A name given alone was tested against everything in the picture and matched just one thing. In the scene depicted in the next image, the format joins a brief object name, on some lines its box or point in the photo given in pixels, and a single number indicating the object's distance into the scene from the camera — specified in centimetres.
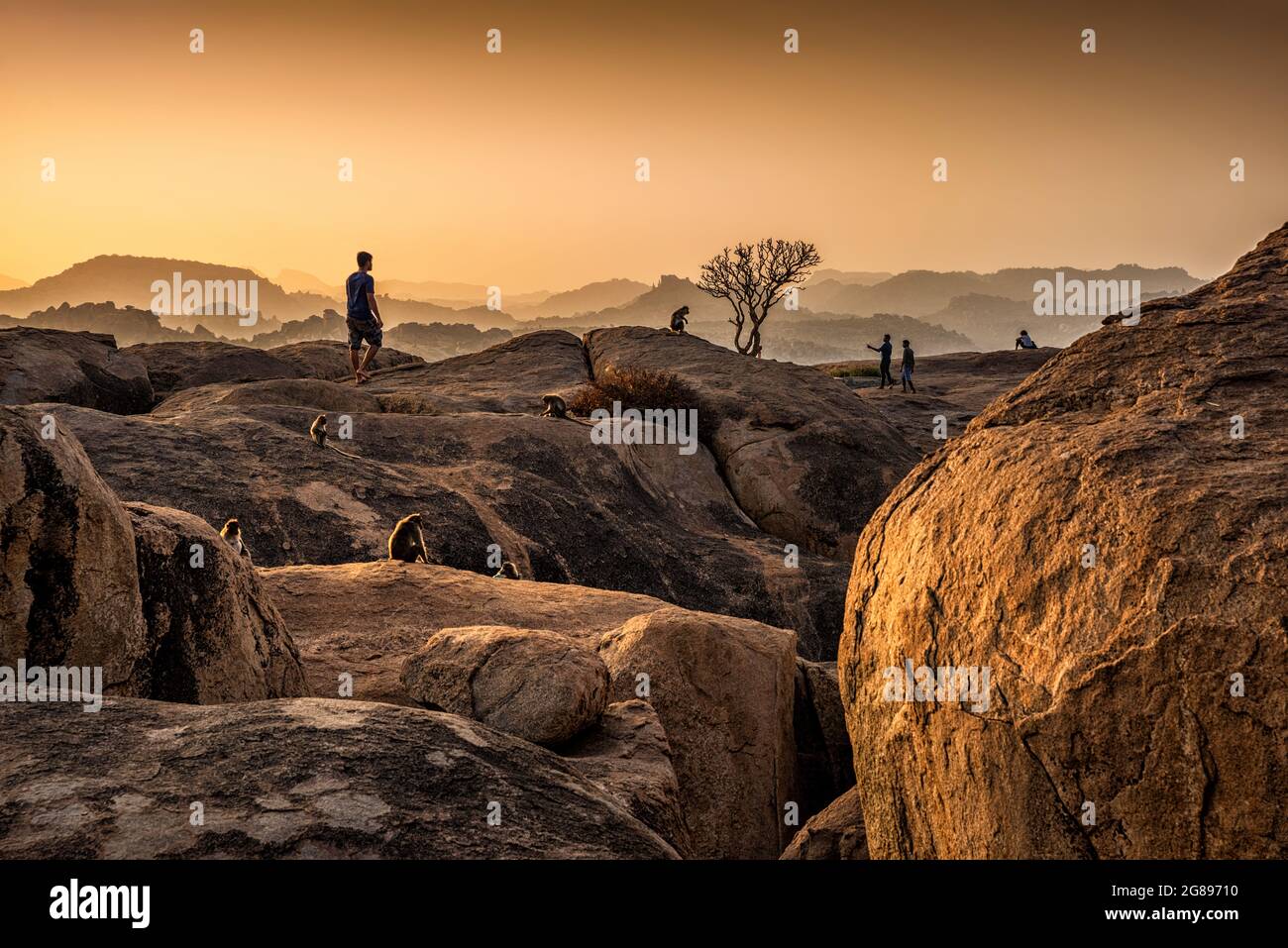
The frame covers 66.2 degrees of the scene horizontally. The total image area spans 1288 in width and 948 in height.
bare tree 5522
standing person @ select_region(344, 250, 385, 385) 2095
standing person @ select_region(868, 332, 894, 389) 3691
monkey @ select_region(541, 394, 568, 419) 2025
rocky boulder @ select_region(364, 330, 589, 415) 2230
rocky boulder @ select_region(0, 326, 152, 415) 2234
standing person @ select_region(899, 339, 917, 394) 3521
